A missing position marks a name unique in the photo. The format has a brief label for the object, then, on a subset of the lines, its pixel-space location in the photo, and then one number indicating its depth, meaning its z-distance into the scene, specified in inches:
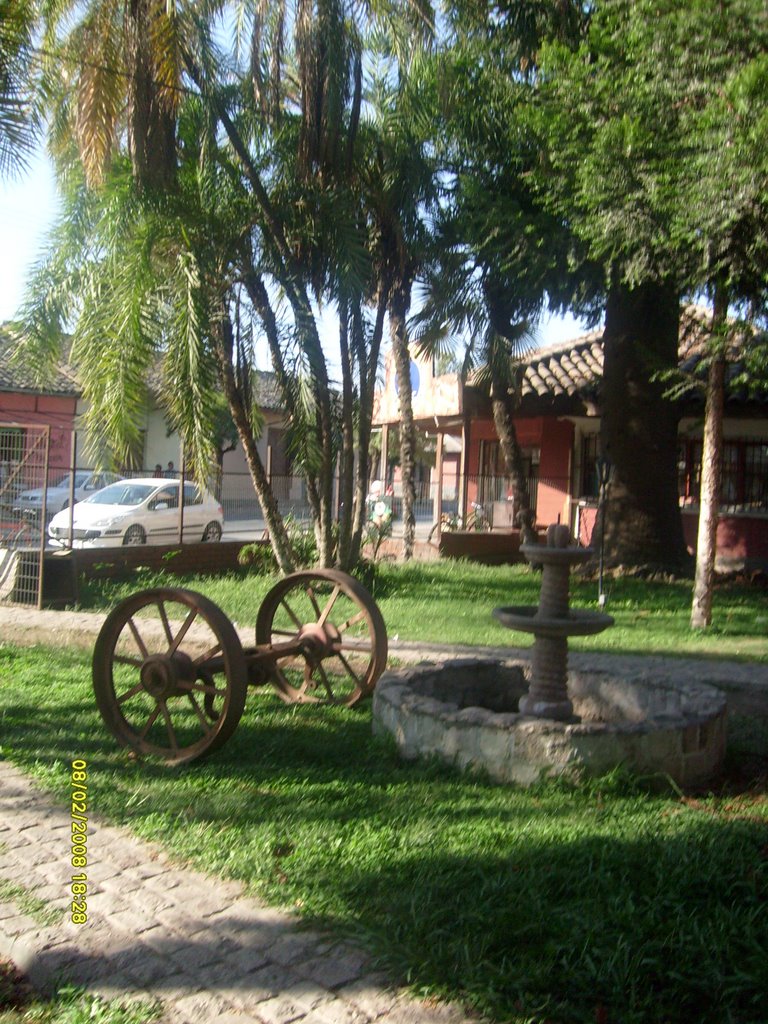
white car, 697.6
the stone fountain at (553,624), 229.9
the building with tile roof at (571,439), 676.1
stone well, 210.4
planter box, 698.8
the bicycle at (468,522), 745.6
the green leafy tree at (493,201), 481.4
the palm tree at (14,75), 323.6
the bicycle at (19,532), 483.8
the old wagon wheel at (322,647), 271.7
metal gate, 461.7
